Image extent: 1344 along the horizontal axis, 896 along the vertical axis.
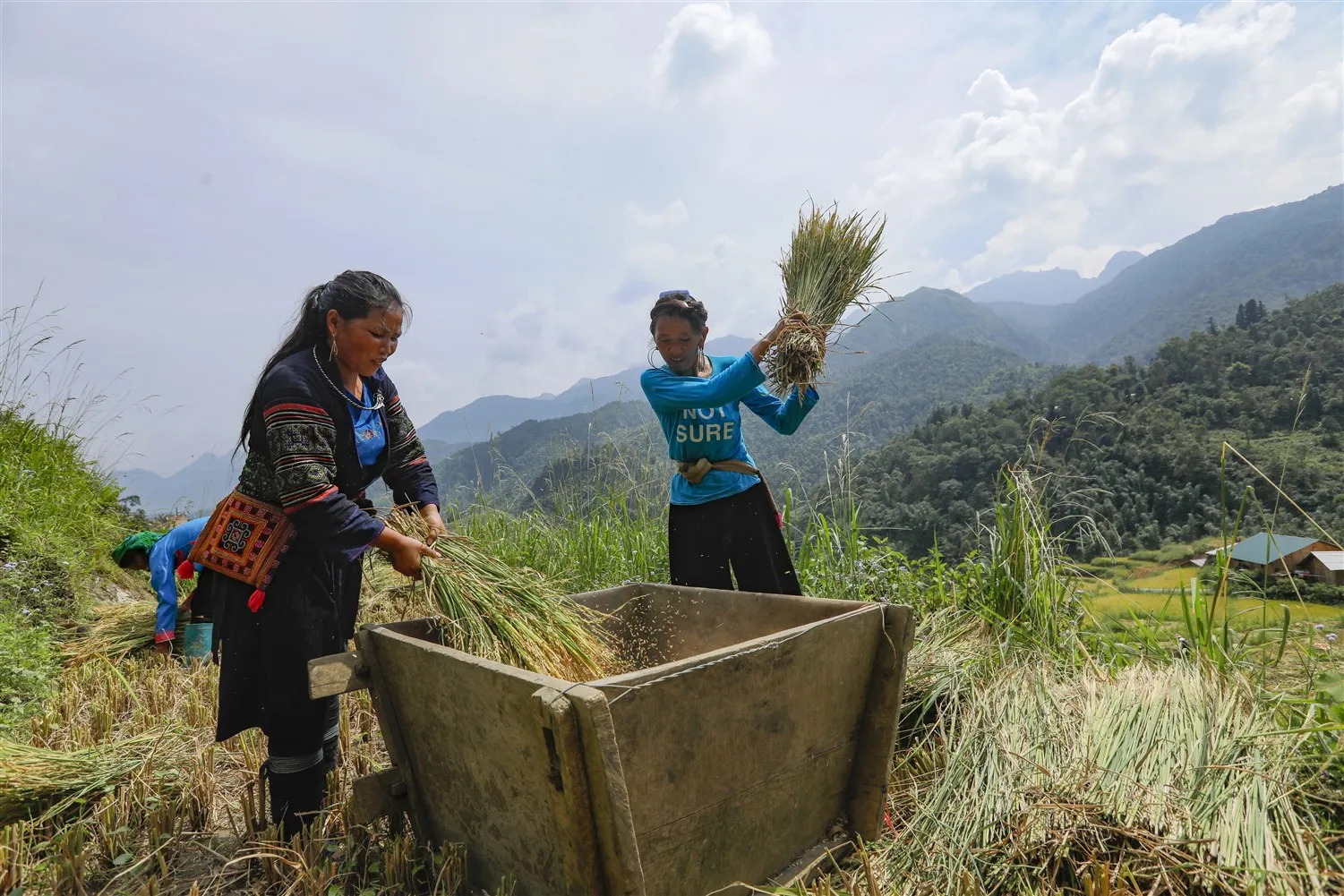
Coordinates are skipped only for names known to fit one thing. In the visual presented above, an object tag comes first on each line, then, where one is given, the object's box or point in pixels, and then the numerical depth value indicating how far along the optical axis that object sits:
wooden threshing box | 1.38
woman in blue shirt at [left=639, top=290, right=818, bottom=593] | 2.83
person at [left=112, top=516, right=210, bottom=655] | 3.95
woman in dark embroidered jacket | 1.85
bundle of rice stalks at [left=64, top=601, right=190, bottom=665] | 3.96
